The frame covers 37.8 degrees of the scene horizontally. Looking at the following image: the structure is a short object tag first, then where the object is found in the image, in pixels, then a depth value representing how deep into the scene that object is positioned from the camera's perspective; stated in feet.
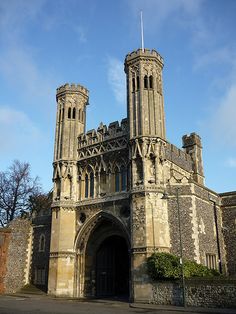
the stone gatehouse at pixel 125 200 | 75.25
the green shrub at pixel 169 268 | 66.22
